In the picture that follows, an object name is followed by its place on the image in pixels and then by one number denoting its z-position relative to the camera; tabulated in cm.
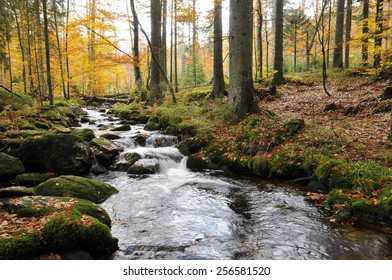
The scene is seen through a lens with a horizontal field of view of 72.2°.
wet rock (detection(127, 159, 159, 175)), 832
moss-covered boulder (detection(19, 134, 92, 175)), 765
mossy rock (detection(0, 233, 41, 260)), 327
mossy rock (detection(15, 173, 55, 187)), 678
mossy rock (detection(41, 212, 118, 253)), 360
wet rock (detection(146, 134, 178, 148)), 1063
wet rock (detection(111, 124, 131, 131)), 1273
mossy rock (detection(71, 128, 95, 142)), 981
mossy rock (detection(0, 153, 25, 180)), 686
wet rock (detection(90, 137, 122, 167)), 890
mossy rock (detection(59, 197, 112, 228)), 458
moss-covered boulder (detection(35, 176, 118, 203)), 559
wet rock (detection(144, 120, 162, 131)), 1291
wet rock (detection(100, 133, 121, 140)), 1084
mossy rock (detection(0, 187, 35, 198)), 461
